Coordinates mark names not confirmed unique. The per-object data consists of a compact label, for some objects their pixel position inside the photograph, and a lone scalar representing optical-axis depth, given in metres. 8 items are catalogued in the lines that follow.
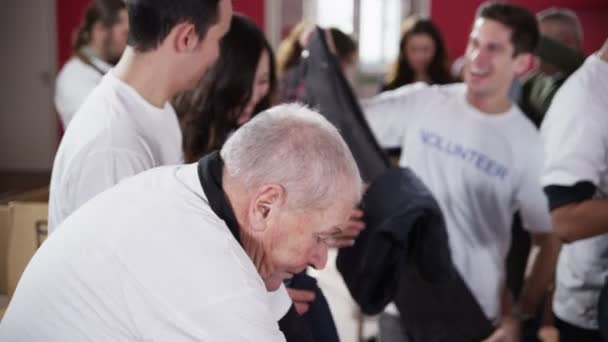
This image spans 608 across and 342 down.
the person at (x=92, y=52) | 4.04
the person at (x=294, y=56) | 3.90
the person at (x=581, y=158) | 2.80
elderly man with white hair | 2.09
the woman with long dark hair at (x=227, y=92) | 3.18
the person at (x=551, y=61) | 3.21
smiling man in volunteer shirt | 3.33
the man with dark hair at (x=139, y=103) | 2.63
